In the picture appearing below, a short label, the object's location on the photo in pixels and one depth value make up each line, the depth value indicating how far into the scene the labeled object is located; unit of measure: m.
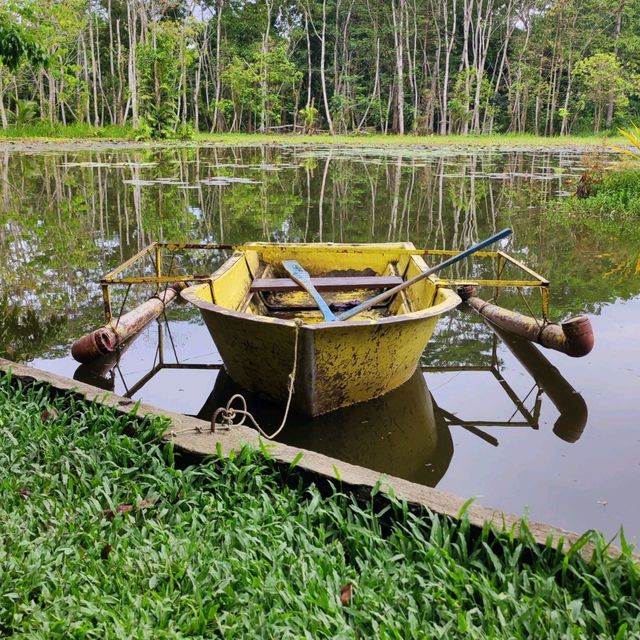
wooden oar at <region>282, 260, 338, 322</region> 4.36
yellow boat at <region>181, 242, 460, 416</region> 3.64
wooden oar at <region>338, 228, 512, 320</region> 4.26
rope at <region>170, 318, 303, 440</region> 3.00
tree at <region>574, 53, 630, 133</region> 30.31
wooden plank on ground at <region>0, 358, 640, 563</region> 2.29
